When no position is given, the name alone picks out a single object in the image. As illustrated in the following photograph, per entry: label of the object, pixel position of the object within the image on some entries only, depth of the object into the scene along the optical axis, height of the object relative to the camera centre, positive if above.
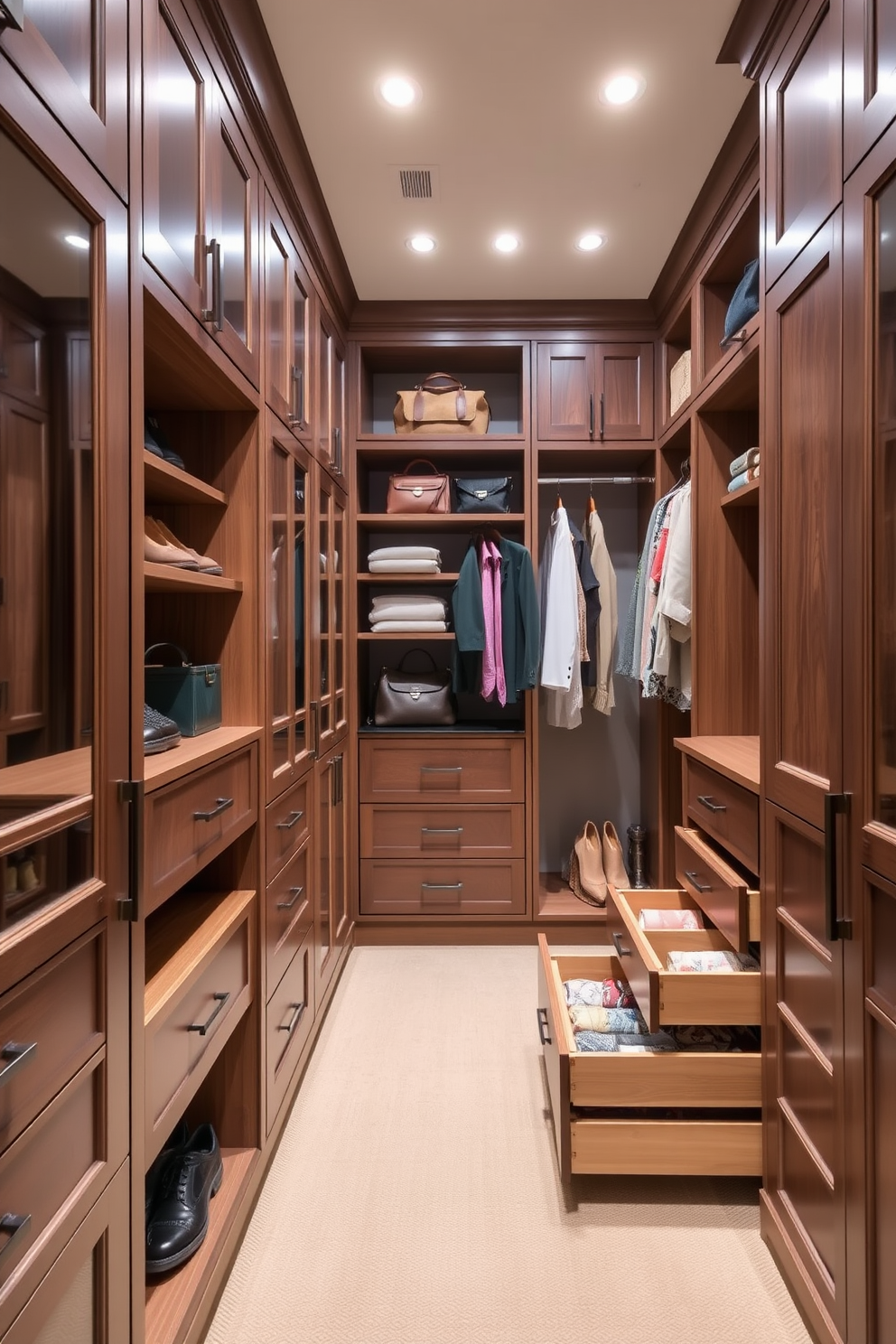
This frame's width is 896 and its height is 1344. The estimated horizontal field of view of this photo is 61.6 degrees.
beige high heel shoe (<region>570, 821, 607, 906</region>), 3.23 -0.91
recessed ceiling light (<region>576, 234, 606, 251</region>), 2.61 +1.48
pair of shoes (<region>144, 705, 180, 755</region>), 1.36 -0.13
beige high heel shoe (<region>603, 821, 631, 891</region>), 3.26 -0.87
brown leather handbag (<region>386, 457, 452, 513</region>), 3.13 +0.71
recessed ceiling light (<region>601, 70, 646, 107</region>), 1.87 +1.46
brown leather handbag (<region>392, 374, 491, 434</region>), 3.15 +1.06
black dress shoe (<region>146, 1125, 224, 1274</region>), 1.35 -1.03
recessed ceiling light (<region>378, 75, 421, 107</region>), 1.88 +1.45
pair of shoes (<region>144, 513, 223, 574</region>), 1.43 +0.22
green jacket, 3.04 +0.19
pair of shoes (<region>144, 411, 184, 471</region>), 1.51 +0.47
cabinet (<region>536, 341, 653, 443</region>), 3.16 +1.14
